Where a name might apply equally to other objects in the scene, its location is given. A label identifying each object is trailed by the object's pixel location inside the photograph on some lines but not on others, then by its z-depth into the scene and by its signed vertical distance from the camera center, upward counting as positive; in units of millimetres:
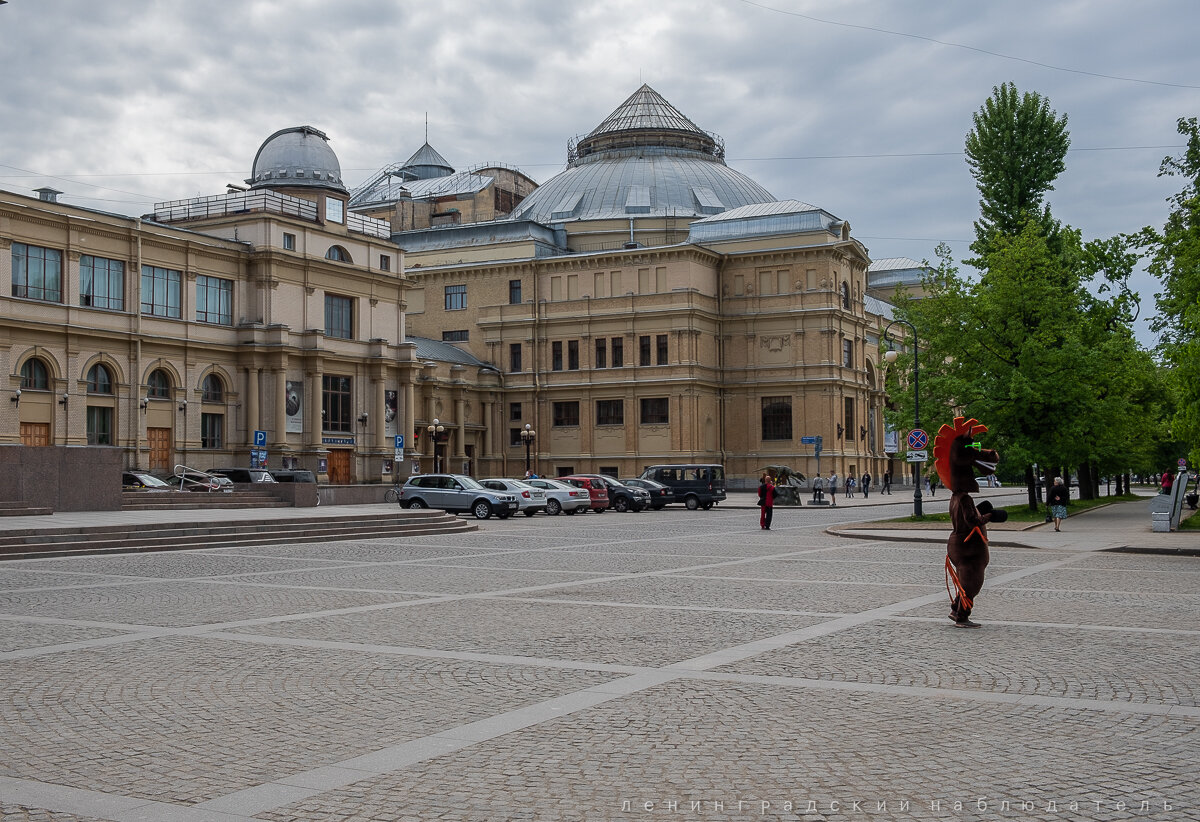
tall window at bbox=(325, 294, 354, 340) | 65875 +8505
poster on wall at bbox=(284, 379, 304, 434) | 62125 +3165
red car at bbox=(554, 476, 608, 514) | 50375 -1220
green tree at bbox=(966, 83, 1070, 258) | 49031 +12923
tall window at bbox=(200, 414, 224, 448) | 59750 +1906
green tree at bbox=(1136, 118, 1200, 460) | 26391 +4250
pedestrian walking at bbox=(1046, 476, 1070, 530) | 32562 -1192
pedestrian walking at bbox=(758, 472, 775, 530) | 35500 -1278
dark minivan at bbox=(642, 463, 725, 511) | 54750 -994
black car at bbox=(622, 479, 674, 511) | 53750 -1332
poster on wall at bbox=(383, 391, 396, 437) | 68000 +3013
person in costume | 13047 -619
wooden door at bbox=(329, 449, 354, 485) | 64500 -57
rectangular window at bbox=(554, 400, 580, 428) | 85062 +3610
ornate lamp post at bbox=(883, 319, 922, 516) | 38219 +2161
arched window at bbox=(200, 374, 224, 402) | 59719 +4026
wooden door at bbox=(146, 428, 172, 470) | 56750 +932
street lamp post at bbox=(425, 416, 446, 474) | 64475 +1722
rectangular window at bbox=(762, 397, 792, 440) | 82162 +3017
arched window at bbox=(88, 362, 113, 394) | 54375 +4178
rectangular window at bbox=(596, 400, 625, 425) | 83000 +3646
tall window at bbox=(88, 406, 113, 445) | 54062 +1999
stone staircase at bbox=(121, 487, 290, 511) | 38938 -1136
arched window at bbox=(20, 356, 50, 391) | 51781 +4187
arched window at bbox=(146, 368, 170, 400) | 57125 +4080
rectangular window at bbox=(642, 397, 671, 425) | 81062 +3567
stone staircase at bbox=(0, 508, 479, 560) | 24688 -1633
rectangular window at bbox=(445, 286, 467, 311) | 88938 +12808
